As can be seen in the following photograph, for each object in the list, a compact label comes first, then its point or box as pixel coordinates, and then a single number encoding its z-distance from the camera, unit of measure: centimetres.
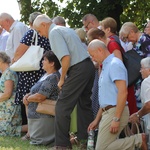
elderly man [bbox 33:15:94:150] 1389
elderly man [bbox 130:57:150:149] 1368
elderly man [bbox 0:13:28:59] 1838
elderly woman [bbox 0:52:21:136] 1741
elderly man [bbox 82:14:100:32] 1728
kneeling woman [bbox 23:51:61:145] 1560
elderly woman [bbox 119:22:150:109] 1516
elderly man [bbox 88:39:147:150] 1261
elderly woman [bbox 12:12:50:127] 1665
